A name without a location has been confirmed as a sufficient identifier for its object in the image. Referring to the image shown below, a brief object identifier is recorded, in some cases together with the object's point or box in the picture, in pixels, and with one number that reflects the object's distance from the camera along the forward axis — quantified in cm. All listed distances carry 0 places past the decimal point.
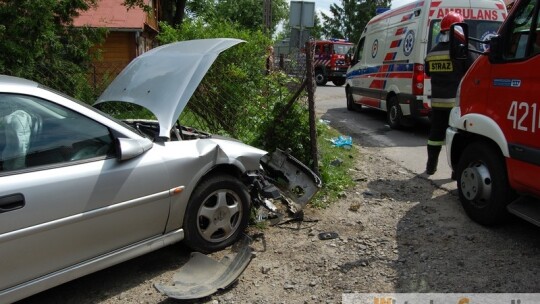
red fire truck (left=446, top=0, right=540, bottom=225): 356
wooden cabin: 1716
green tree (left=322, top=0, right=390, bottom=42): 5509
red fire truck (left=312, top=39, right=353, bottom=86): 2500
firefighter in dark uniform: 546
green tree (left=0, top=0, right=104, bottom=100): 682
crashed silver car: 265
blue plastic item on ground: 775
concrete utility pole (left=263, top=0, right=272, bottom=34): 1812
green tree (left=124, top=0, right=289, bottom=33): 1911
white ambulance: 845
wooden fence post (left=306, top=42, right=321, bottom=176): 514
